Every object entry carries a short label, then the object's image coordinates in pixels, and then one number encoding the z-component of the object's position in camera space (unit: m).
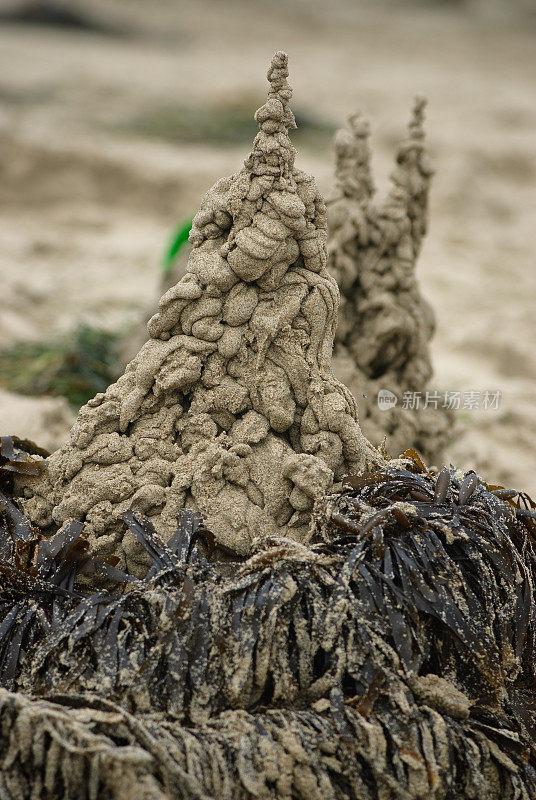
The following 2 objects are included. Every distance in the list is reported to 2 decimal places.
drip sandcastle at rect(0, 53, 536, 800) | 3.20
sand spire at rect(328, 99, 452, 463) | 6.28
